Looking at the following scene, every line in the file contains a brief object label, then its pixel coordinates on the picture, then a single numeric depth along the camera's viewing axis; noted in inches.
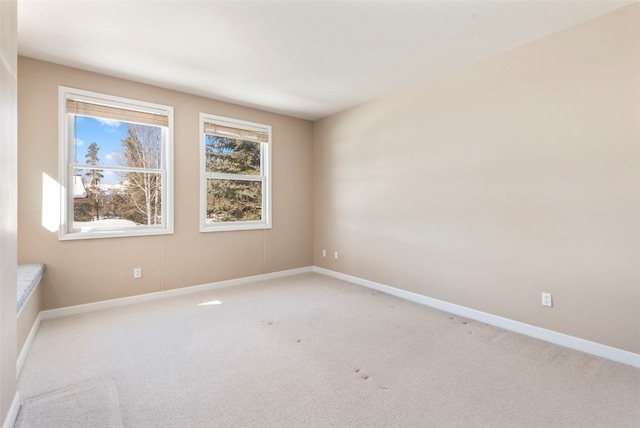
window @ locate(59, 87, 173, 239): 129.0
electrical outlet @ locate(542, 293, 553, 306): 104.0
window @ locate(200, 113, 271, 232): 166.1
